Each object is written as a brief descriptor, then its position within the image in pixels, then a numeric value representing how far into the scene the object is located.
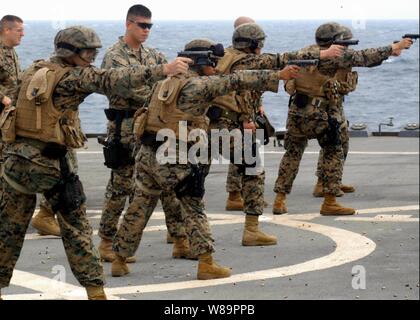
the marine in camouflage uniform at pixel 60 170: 10.33
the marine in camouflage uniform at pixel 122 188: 12.87
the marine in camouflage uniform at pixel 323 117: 15.18
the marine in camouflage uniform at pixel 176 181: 11.41
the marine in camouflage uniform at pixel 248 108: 13.32
